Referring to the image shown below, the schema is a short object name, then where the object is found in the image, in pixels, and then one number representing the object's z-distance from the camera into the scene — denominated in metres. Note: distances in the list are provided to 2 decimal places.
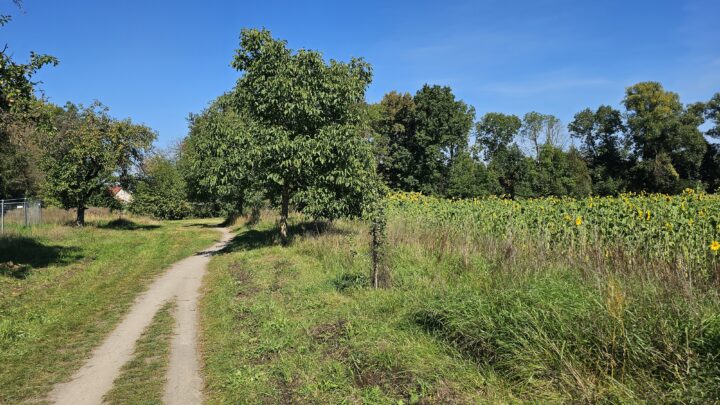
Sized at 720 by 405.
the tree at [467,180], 55.31
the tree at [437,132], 54.06
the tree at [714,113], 52.16
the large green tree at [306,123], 14.53
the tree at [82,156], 26.36
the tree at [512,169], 60.46
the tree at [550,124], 67.06
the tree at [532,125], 67.12
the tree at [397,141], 55.66
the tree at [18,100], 13.22
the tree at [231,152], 15.28
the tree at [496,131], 66.44
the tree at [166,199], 42.97
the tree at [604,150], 57.06
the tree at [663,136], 51.25
